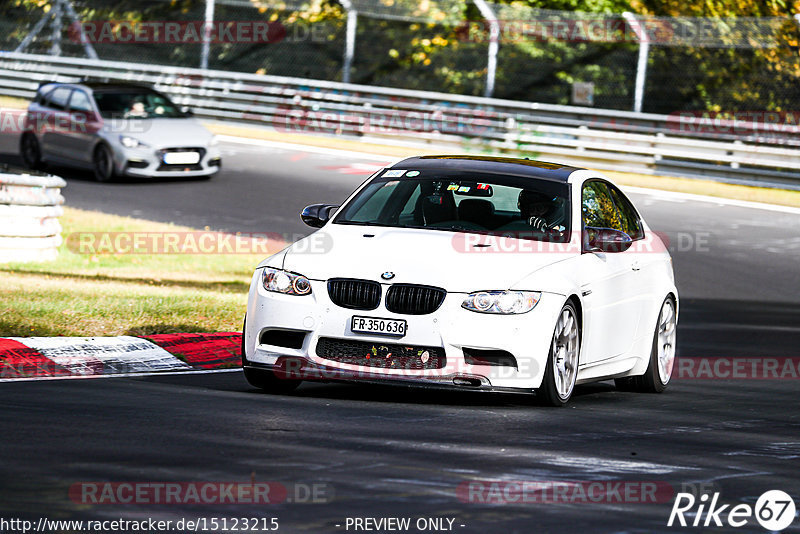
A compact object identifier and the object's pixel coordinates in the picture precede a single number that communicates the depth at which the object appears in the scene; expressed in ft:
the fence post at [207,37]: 112.78
